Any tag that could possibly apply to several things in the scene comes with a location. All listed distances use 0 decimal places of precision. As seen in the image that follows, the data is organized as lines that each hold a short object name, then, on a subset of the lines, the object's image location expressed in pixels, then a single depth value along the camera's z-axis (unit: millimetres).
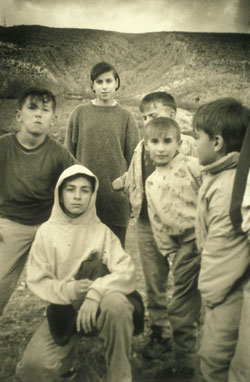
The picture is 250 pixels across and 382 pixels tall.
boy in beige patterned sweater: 1499
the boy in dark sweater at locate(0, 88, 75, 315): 1582
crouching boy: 1344
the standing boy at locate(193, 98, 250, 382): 1252
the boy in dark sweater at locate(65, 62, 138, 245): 1724
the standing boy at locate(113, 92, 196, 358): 1652
